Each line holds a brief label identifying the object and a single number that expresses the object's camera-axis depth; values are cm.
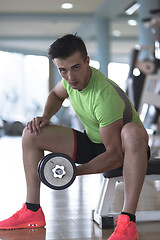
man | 280
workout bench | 306
